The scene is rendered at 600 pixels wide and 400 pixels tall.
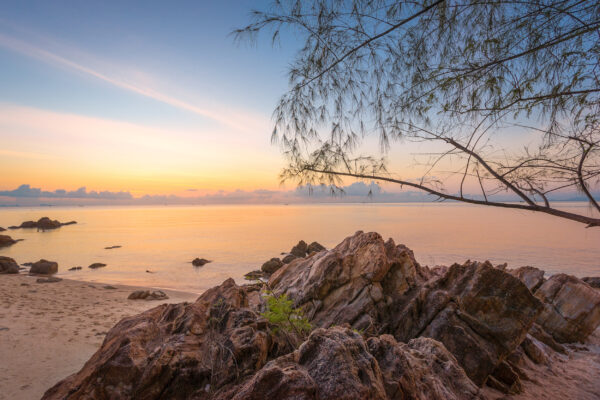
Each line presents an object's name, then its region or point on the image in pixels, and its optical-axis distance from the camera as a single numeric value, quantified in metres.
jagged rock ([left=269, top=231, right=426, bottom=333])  6.09
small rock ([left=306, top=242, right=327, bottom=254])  27.66
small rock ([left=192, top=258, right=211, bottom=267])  28.16
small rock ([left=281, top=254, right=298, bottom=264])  24.03
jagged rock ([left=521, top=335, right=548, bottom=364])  6.34
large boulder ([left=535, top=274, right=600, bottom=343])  8.00
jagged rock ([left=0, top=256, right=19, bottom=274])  20.45
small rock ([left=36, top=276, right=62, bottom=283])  17.52
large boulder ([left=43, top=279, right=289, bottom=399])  3.42
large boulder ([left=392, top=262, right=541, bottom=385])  5.13
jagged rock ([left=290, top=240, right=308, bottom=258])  27.15
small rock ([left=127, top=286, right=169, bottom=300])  15.35
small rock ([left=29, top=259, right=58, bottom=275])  22.34
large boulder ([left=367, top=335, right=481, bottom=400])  2.99
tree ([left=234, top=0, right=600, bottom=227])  3.36
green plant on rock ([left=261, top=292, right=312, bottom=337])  4.16
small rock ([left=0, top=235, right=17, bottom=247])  36.91
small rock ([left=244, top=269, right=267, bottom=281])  20.59
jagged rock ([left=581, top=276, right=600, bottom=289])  14.91
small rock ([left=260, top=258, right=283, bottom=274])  22.03
